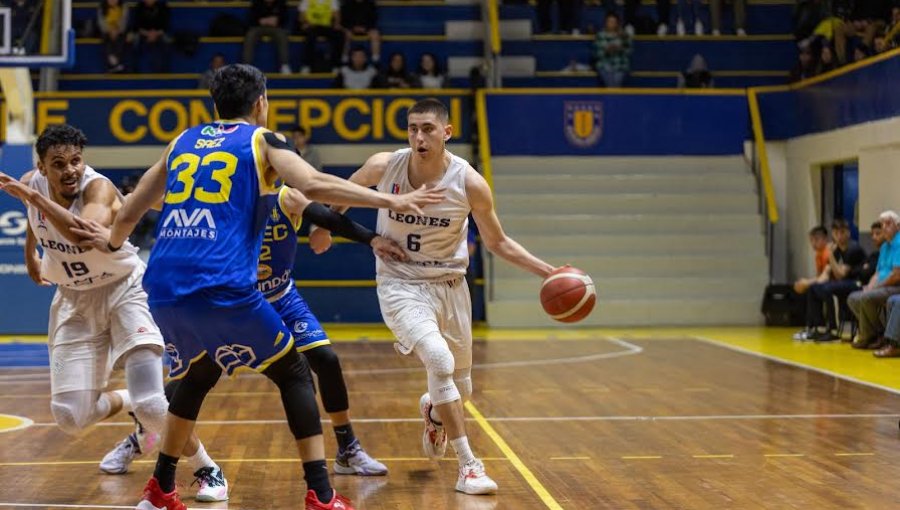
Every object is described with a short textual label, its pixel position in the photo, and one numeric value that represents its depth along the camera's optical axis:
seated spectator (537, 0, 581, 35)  21.08
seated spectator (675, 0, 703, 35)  21.05
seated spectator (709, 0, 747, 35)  21.09
